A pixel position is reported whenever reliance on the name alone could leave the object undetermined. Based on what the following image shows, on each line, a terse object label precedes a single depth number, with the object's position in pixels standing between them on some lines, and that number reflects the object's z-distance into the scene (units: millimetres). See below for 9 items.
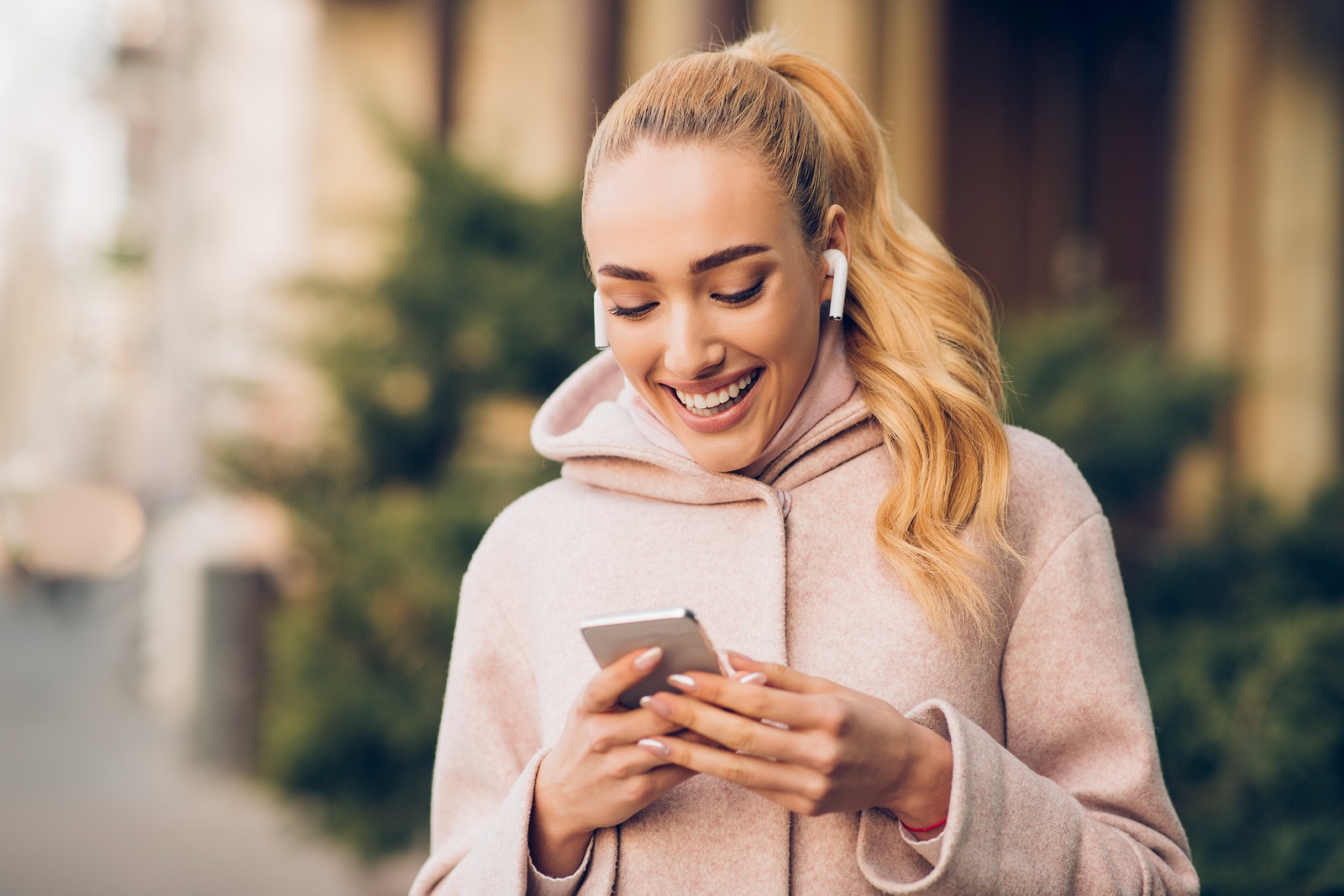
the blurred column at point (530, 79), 4922
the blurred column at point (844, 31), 5402
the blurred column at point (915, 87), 5668
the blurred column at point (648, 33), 5492
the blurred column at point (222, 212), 6371
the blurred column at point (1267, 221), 5539
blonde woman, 1410
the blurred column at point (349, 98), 6047
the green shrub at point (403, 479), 3756
